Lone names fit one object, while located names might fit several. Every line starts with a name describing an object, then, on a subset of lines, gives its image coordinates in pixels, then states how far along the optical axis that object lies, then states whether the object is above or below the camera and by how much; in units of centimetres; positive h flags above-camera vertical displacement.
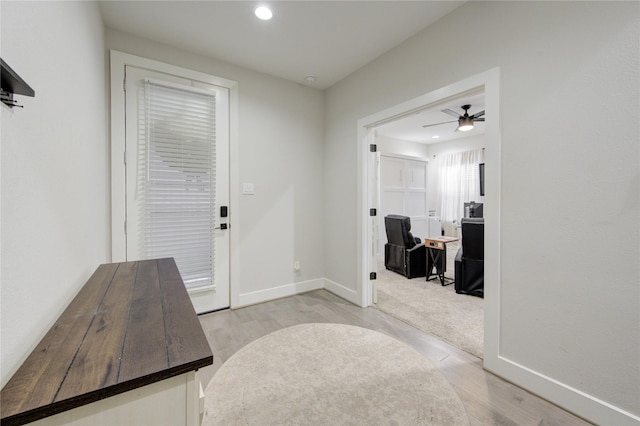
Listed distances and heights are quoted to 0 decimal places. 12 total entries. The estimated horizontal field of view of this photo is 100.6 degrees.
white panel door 586 +46
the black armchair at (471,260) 330 -63
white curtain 610 +71
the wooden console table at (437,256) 388 -68
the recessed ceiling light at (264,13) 208 +158
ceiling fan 403 +143
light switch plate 301 +25
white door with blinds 245 +31
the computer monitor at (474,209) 504 +4
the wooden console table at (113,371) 58 -41
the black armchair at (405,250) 422 -64
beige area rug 147 -113
